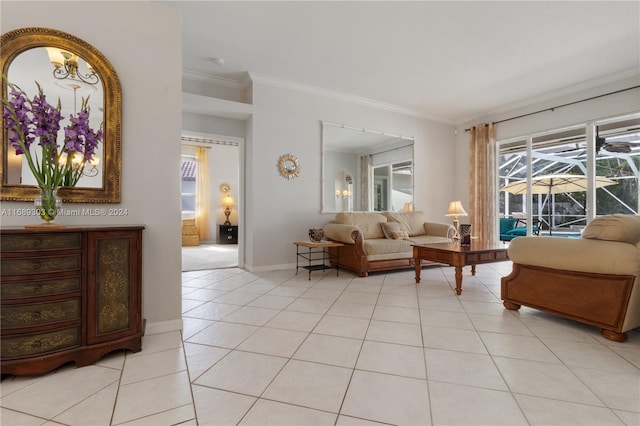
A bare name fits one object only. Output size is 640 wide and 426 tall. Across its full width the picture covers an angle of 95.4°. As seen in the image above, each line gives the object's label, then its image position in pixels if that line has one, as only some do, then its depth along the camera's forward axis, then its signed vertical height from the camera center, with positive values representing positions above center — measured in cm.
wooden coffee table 331 -50
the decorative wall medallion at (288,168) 467 +76
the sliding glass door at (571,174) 446 +68
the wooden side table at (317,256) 442 -71
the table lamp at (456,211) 524 +4
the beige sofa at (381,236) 416 -38
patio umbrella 480 +52
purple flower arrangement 184 +51
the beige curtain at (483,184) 585 +60
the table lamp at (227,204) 865 +28
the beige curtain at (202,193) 849 +60
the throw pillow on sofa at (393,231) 468 -29
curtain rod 437 +185
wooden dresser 160 -49
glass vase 182 +6
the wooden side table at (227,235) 836 -62
